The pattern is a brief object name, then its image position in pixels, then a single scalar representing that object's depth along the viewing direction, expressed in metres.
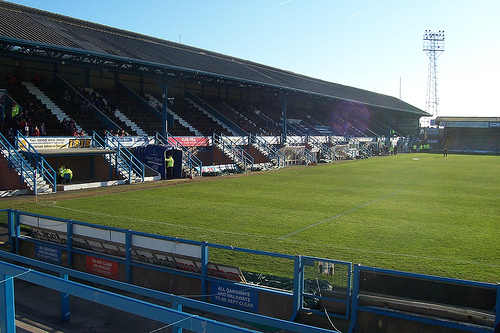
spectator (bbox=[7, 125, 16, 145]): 21.98
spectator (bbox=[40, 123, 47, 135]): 24.11
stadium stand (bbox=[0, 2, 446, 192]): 26.19
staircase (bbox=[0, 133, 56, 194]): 20.05
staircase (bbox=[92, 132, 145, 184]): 24.69
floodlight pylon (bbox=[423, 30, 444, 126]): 91.31
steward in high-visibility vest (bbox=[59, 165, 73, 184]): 22.06
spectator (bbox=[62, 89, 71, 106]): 29.56
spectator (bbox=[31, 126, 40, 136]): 23.20
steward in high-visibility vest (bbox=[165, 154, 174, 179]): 26.20
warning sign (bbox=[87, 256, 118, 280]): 9.23
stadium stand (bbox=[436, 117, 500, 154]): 76.44
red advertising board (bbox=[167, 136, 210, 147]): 30.13
